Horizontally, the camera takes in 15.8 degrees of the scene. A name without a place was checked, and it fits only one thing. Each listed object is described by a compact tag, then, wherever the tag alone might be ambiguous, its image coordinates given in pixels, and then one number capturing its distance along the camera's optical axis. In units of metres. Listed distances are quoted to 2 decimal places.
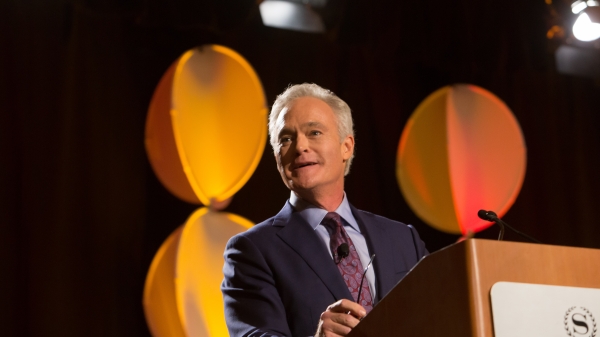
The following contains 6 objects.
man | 4.14
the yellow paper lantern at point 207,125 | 4.96
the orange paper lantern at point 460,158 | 5.31
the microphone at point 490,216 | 3.97
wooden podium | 3.66
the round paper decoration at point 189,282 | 4.85
